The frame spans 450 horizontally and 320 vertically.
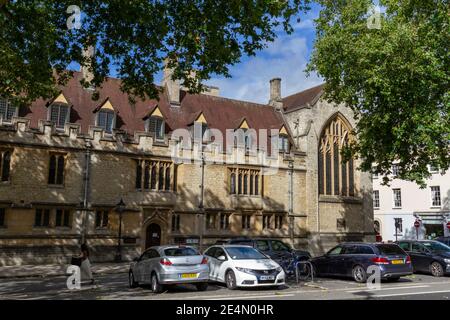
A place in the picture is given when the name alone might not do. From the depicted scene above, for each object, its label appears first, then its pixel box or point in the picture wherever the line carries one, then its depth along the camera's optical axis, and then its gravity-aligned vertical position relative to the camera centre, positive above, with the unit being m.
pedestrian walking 15.55 -1.32
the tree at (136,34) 14.28 +6.71
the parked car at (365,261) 16.75 -1.06
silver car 13.73 -1.18
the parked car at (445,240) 25.13 -0.30
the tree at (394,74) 21.95 +8.31
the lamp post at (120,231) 24.72 -0.07
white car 14.35 -1.21
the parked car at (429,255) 19.92 -0.97
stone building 24.53 +3.69
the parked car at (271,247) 19.19 -0.67
